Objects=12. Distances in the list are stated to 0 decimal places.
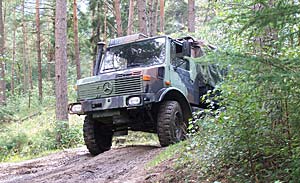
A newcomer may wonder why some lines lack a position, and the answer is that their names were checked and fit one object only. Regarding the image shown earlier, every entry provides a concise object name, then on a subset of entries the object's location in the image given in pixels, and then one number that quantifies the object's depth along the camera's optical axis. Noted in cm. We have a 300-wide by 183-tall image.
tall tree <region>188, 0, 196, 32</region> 1571
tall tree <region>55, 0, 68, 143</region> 1166
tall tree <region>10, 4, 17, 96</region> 3138
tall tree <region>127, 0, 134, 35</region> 1645
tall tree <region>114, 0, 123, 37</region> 1781
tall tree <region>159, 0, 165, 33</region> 2127
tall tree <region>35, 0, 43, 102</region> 2225
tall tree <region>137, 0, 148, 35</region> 1265
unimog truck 690
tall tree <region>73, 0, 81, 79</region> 1978
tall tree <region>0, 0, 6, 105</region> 1972
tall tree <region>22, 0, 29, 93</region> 2827
